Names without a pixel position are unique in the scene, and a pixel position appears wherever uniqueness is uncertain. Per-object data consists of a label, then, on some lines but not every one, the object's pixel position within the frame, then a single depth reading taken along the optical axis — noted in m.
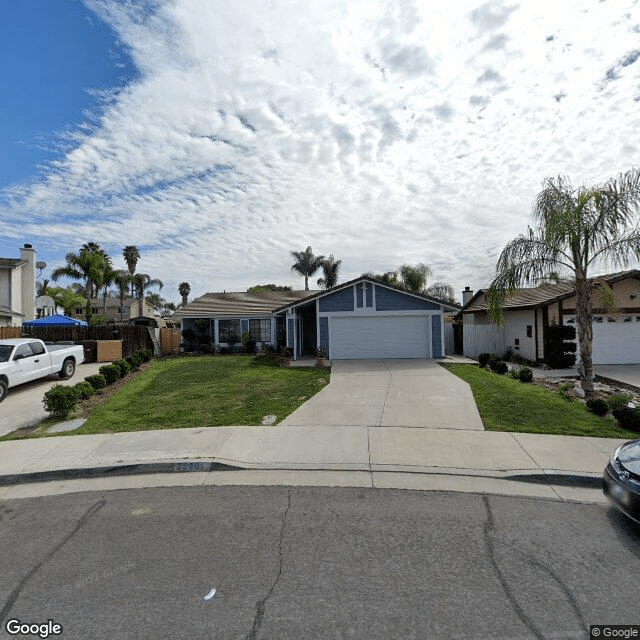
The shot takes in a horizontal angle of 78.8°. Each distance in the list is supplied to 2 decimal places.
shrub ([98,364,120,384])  12.88
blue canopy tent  22.62
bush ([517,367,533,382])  12.76
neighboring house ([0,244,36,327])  24.49
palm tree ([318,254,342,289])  39.41
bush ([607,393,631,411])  8.27
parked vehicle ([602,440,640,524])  4.02
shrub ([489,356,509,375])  14.44
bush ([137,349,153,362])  19.22
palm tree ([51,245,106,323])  35.06
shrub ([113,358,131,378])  14.16
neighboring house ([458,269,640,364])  16.08
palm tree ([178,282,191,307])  62.67
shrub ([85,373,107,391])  11.37
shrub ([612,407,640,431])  7.29
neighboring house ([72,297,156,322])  54.19
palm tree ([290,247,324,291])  39.69
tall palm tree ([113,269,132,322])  42.88
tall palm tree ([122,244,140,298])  48.84
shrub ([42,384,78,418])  8.66
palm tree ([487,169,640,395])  10.24
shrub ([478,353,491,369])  16.03
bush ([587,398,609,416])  8.34
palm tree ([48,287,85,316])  38.22
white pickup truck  11.05
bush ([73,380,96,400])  9.73
